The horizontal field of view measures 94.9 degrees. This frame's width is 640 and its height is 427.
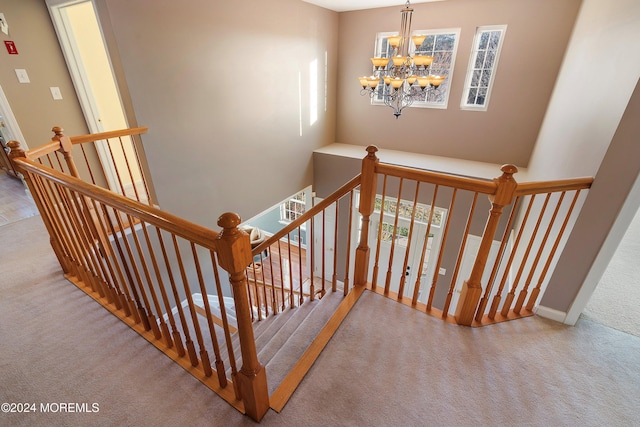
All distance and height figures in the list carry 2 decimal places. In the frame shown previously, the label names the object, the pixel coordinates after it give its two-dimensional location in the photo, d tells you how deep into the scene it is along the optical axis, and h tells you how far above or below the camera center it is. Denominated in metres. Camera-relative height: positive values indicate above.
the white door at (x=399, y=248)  5.39 -2.84
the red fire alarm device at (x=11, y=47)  2.80 +0.34
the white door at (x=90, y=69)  3.04 +0.17
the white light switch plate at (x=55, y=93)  3.13 -0.08
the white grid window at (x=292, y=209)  6.91 -2.86
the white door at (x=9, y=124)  2.91 -0.36
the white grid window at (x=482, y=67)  4.33 +0.31
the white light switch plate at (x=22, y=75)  2.92 +0.09
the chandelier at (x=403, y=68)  3.03 +0.22
